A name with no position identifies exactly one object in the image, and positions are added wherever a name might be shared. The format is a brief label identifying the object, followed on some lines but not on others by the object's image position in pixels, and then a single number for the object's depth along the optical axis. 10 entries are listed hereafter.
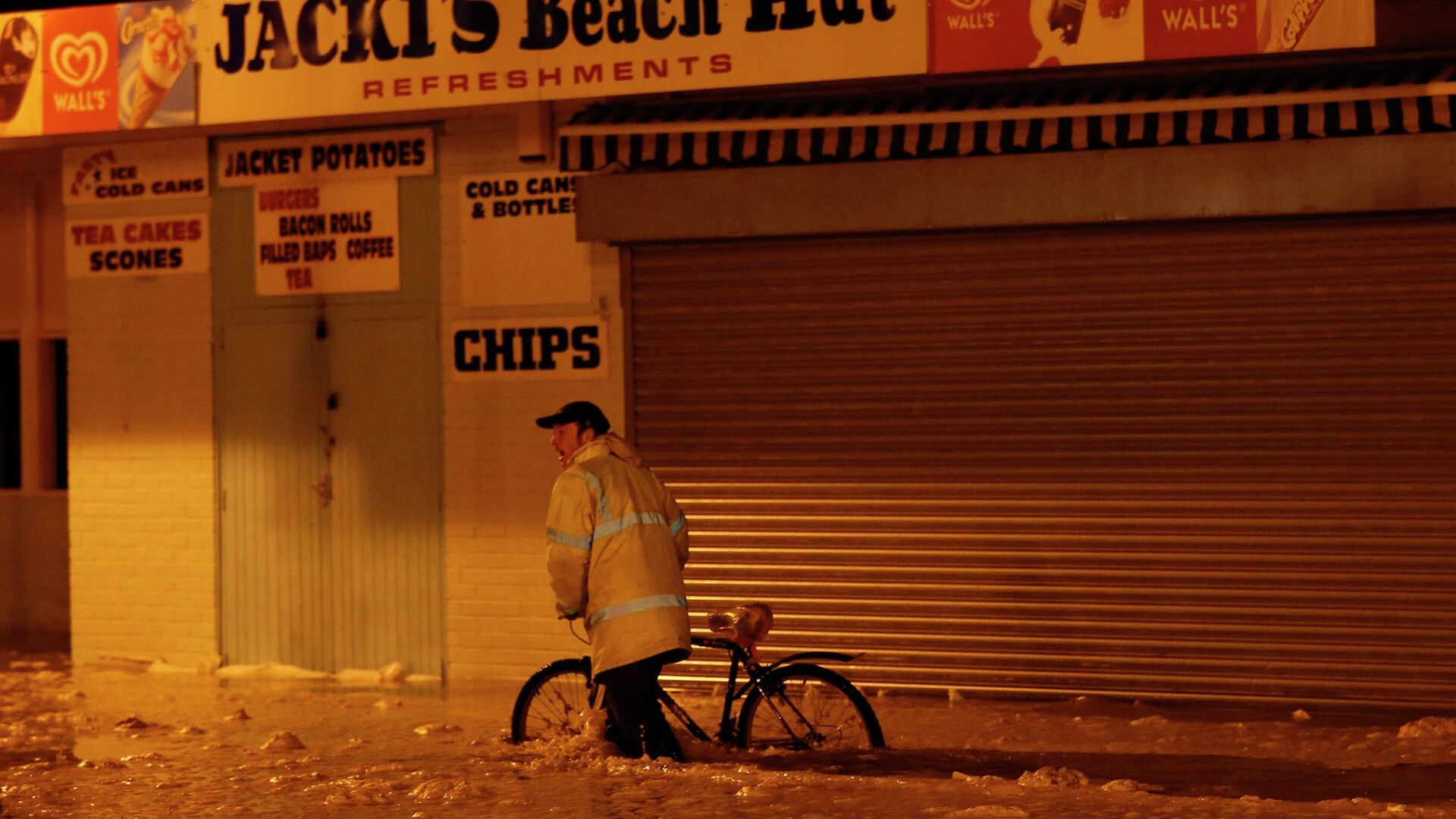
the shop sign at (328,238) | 21.50
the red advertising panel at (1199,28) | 17.75
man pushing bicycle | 14.22
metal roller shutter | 17.95
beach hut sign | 18.77
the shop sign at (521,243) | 20.72
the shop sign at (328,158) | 21.42
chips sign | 20.61
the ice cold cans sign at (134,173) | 22.44
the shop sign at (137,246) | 22.37
